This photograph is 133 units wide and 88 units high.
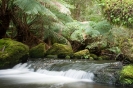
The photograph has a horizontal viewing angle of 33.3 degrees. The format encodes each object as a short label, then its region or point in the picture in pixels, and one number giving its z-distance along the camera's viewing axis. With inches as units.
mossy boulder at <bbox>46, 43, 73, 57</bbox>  483.2
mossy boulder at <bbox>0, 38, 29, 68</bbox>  361.4
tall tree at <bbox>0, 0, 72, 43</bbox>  402.6
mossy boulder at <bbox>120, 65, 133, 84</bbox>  257.3
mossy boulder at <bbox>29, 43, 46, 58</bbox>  464.1
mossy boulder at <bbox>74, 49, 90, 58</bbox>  485.7
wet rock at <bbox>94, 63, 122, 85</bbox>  277.1
